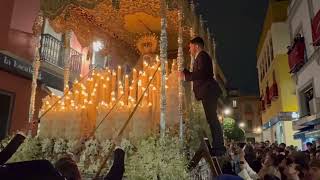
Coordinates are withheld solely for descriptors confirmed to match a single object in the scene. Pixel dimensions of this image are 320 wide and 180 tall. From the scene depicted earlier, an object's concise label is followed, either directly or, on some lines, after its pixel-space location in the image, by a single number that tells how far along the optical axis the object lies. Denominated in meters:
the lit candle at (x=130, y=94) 7.04
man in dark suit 5.14
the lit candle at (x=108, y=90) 7.73
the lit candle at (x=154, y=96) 6.56
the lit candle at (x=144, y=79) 7.33
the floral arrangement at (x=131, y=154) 4.84
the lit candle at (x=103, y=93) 7.64
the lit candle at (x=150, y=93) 6.72
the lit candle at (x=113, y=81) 7.90
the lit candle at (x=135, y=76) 7.52
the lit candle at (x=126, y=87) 7.44
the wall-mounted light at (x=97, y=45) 9.89
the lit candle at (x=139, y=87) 7.18
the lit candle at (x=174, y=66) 7.10
